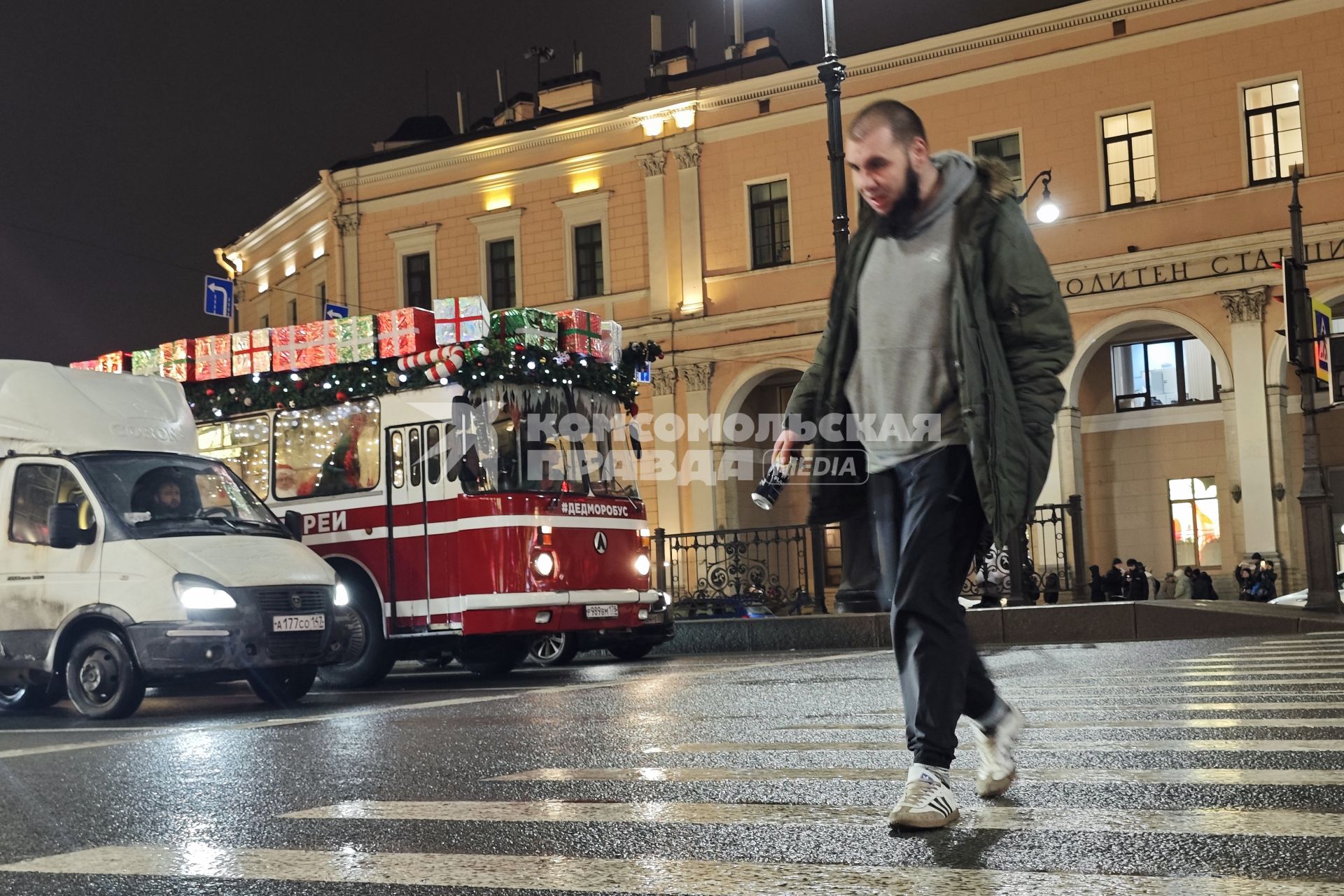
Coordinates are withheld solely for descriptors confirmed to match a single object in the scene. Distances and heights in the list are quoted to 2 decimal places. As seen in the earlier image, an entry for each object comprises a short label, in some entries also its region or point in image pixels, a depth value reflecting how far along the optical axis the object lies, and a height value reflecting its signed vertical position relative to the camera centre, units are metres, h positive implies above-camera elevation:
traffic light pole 18.89 +0.87
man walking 3.96 +0.46
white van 10.18 +0.16
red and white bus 13.51 +0.53
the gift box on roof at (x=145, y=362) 15.73 +2.48
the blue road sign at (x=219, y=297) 32.03 +6.43
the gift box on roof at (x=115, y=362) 16.16 +2.55
